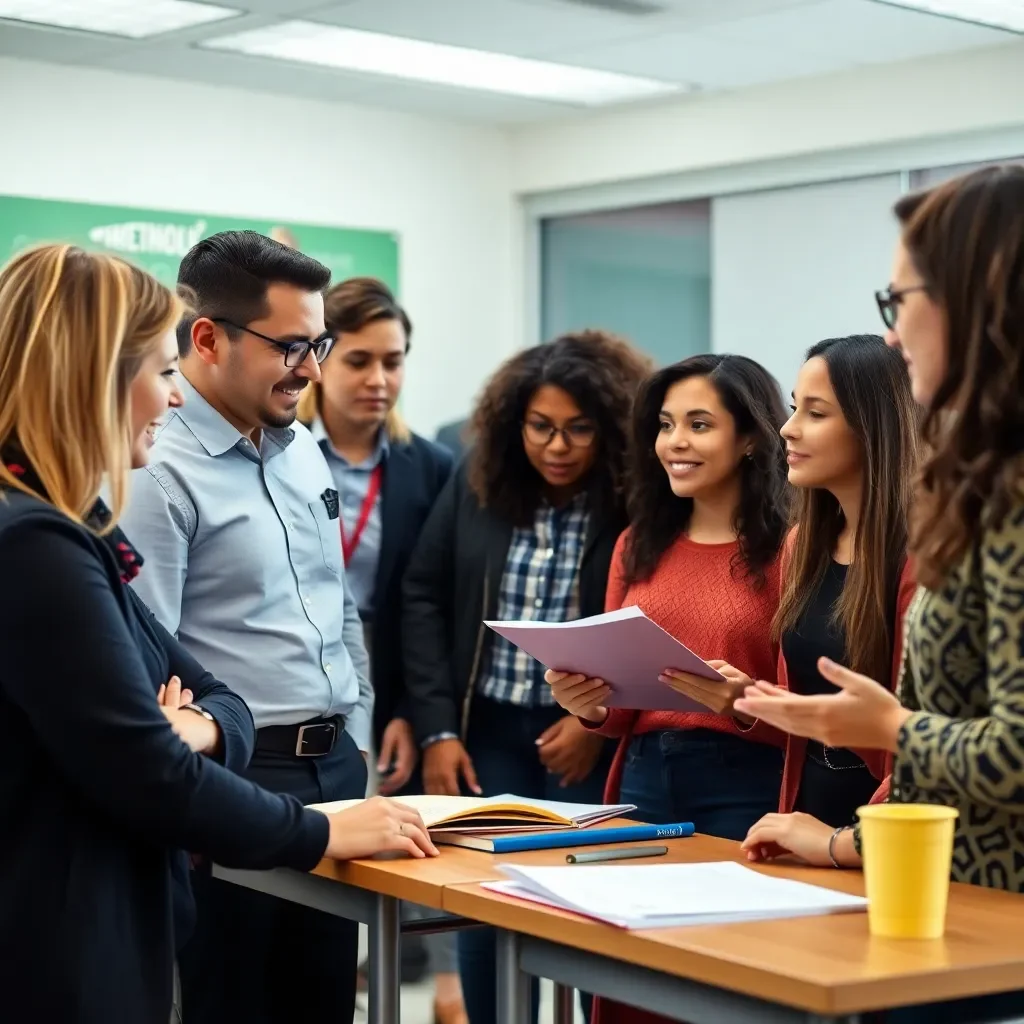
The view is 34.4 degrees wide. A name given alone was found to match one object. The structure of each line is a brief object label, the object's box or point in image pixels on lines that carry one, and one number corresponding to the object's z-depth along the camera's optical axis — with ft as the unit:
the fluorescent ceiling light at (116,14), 15.93
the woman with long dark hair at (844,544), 8.16
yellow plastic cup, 5.56
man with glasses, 8.80
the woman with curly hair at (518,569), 11.28
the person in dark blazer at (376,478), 12.17
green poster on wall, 18.12
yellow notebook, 7.67
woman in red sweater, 9.40
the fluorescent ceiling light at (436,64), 17.28
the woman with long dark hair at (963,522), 5.61
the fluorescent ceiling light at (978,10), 15.51
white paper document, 5.91
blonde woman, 5.73
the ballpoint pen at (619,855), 7.13
